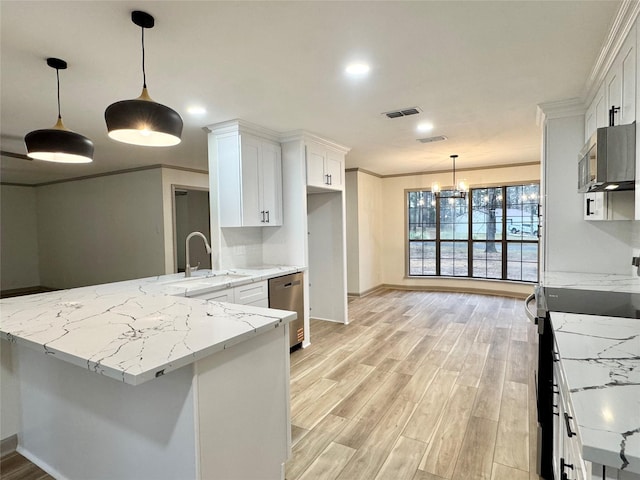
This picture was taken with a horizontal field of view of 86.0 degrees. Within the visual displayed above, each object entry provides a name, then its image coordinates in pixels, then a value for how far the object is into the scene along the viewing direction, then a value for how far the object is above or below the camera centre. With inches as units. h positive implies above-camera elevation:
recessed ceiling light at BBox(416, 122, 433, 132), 150.9 +45.7
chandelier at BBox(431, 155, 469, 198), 224.7 +26.9
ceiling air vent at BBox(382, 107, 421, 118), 131.0 +45.4
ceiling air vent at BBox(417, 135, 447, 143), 173.6 +45.8
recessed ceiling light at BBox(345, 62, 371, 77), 94.1 +45.2
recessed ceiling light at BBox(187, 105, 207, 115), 125.7 +45.6
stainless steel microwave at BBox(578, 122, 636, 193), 68.5 +14.2
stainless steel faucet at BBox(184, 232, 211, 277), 134.3 -14.5
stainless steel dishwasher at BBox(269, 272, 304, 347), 147.3 -29.9
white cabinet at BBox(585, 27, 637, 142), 70.6 +32.7
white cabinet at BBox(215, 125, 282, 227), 146.3 +22.8
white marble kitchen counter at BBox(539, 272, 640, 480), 30.4 -19.0
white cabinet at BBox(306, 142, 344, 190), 168.9 +32.4
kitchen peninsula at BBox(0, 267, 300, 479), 54.2 -29.0
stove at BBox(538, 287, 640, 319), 74.0 -18.5
